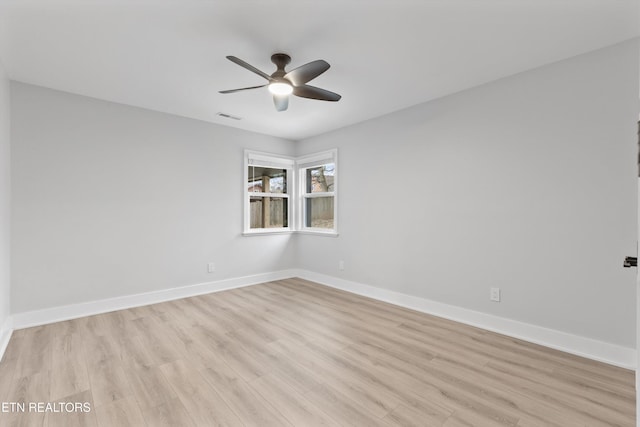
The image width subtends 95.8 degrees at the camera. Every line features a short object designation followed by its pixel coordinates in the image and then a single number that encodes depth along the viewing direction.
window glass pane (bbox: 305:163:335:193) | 4.77
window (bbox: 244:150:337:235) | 4.68
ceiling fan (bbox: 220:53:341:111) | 2.16
